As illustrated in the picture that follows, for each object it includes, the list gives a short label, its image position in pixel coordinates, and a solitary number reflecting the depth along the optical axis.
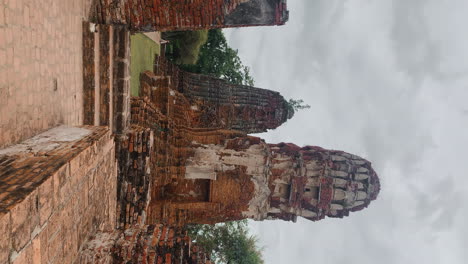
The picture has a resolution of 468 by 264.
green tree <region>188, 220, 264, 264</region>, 20.55
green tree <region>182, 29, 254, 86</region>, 25.56
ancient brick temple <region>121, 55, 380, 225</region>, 10.01
